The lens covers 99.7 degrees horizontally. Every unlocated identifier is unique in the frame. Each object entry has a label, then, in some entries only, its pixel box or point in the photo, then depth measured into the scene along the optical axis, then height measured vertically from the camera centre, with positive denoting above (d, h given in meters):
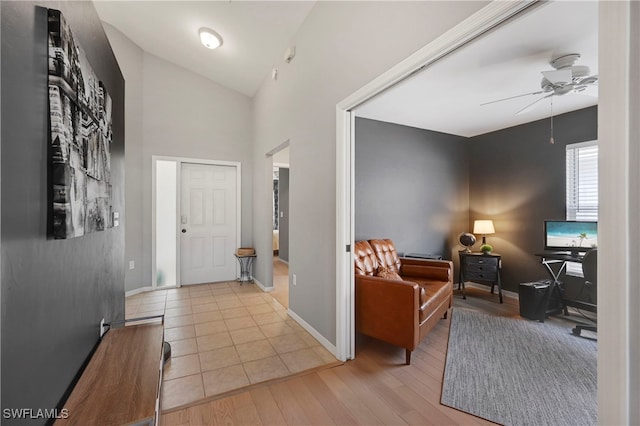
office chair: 2.75 -0.61
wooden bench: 1.03 -0.77
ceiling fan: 2.31 +1.20
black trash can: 3.13 -1.04
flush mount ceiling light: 3.35 +2.23
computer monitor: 3.21 -0.29
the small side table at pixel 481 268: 3.95 -0.84
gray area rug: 1.71 -1.26
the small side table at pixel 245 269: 4.79 -1.01
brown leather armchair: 2.19 -0.81
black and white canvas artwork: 1.00 +0.32
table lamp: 4.25 -0.24
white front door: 4.52 -0.20
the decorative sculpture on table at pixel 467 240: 4.22 -0.44
